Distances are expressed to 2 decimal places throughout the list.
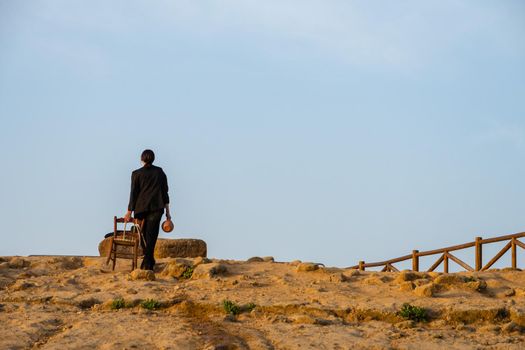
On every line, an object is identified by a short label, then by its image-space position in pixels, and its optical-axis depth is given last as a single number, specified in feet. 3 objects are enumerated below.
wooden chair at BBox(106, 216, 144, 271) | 45.06
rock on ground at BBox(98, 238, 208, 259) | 57.11
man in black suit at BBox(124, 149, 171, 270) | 44.09
